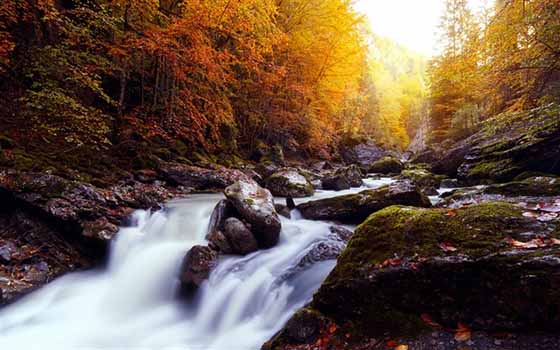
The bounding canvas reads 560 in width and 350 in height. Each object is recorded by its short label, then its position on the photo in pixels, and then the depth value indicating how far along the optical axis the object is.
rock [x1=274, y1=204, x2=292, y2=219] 6.53
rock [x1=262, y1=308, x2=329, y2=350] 2.67
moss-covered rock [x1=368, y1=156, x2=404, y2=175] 17.62
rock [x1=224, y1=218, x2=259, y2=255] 4.93
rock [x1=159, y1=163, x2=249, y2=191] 9.16
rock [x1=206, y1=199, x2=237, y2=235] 5.49
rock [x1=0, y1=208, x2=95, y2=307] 4.36
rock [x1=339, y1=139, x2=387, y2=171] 23.77
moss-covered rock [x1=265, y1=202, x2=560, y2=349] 2.08
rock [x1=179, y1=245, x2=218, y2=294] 4.51
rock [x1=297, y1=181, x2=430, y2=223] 5.83
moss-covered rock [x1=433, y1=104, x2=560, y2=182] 6.08
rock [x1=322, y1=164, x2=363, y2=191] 11.05
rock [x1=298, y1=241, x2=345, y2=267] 4.61
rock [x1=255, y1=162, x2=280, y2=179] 12.06
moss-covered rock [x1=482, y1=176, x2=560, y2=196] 5.12
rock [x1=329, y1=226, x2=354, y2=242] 5.17
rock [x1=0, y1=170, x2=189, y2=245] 5.18
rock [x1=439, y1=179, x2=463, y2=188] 10.05
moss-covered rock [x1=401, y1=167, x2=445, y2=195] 10.48
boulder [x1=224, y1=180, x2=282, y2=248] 5.15
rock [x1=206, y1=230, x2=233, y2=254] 4.99
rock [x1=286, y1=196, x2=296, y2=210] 6.90
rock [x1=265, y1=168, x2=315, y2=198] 9.16
